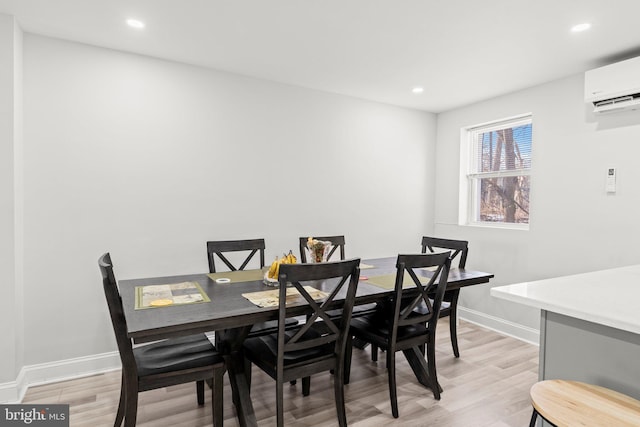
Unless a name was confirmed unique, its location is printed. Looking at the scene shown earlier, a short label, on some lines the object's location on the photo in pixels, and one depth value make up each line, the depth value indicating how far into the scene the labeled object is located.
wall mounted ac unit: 2.82
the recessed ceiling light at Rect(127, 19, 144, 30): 2.55
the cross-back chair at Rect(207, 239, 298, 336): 3.04
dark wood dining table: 1.75
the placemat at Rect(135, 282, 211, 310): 2.02
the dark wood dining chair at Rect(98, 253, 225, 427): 1.81
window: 4.02
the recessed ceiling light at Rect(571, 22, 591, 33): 2.49
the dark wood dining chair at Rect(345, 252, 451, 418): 2.39
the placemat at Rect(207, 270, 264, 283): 2.66
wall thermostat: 3.12
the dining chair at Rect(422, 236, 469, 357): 3.19
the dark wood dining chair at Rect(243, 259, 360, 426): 1.96
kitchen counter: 1.34
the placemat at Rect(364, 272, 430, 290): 2.56
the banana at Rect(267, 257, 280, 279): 2.49
